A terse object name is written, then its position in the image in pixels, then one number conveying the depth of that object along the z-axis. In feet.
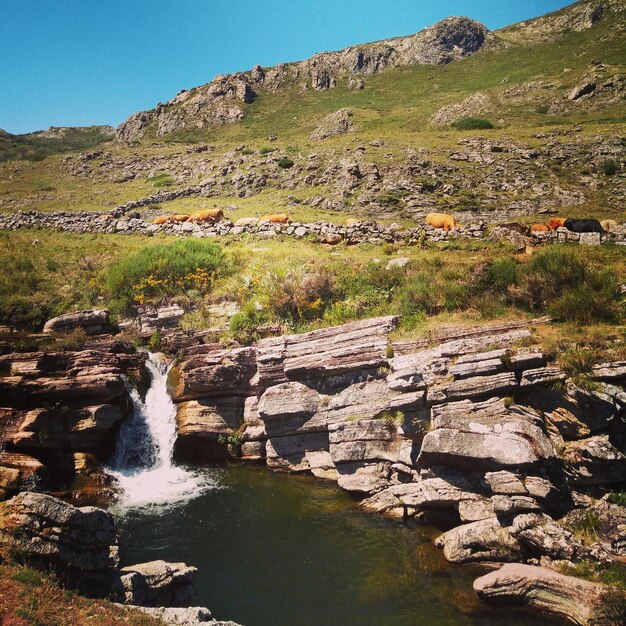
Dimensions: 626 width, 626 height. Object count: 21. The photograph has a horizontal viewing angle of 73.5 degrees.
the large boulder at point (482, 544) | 40.96
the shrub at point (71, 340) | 72.28
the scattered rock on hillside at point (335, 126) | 299.79
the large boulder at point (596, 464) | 43.50
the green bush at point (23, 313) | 83.82
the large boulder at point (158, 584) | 33.81
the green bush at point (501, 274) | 67.05
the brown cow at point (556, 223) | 105.45
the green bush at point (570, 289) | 55.83
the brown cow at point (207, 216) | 136.82
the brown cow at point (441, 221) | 115.12
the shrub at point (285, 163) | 215.92
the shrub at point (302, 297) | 78.74
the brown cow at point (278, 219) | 128.57
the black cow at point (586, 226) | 98.07
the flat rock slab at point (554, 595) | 32.58
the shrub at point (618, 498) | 41.70
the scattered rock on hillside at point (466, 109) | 278.65
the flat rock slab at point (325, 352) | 62.80
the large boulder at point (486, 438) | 44.96
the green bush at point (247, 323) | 76.23
